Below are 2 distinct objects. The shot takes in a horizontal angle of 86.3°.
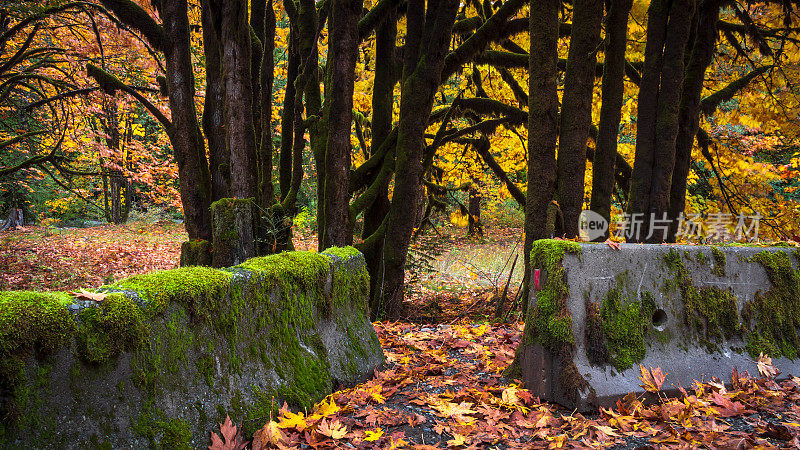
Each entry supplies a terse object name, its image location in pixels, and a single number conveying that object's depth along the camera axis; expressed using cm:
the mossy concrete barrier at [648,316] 353
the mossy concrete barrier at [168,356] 177
